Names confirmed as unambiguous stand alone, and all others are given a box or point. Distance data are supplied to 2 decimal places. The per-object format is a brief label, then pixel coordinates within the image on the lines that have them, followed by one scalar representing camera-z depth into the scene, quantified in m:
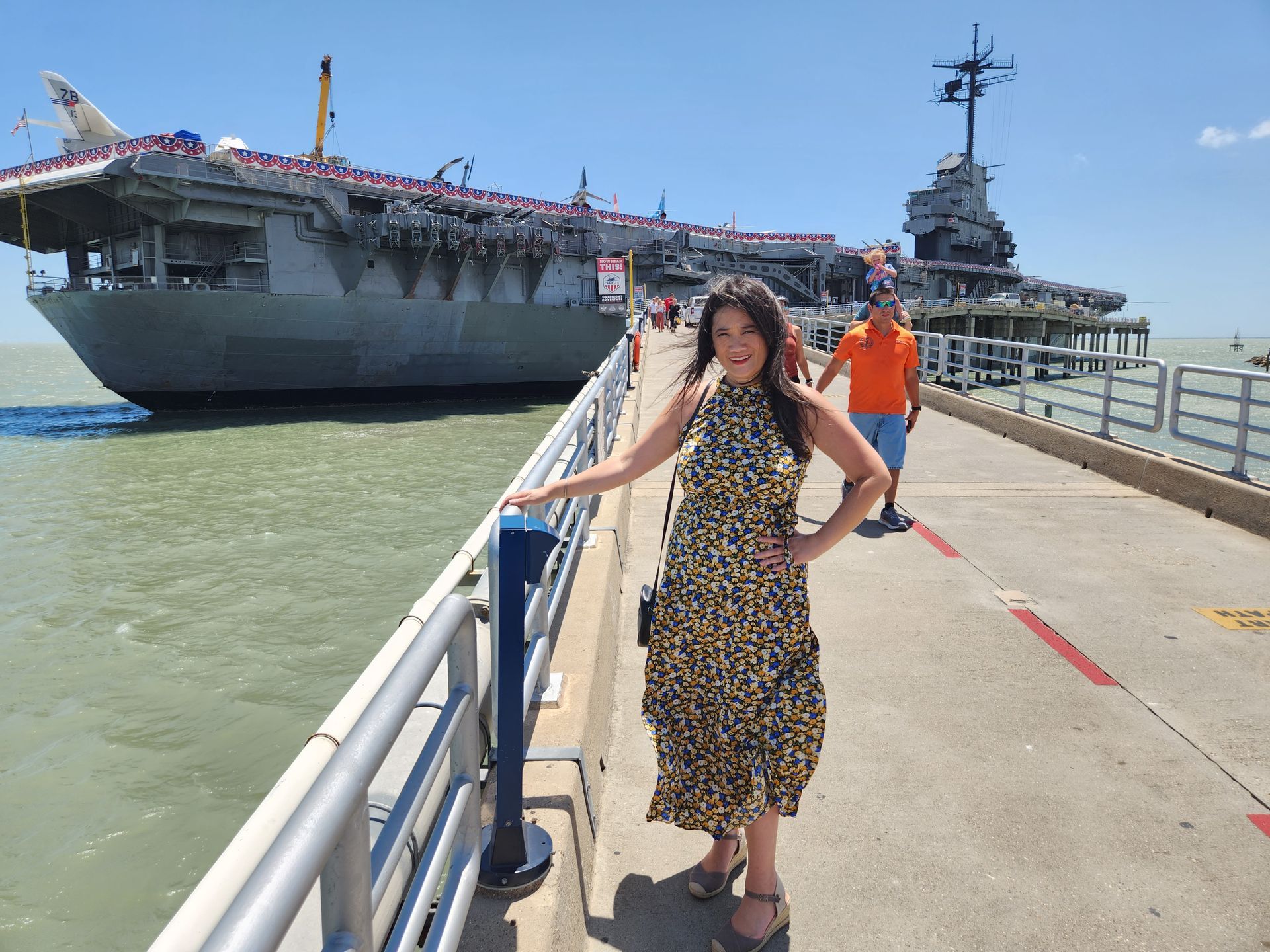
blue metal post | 2.16
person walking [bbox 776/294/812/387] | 6.00
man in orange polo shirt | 6.15
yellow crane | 42.59
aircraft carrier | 26.64
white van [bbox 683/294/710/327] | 30.11
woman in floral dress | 2.32
